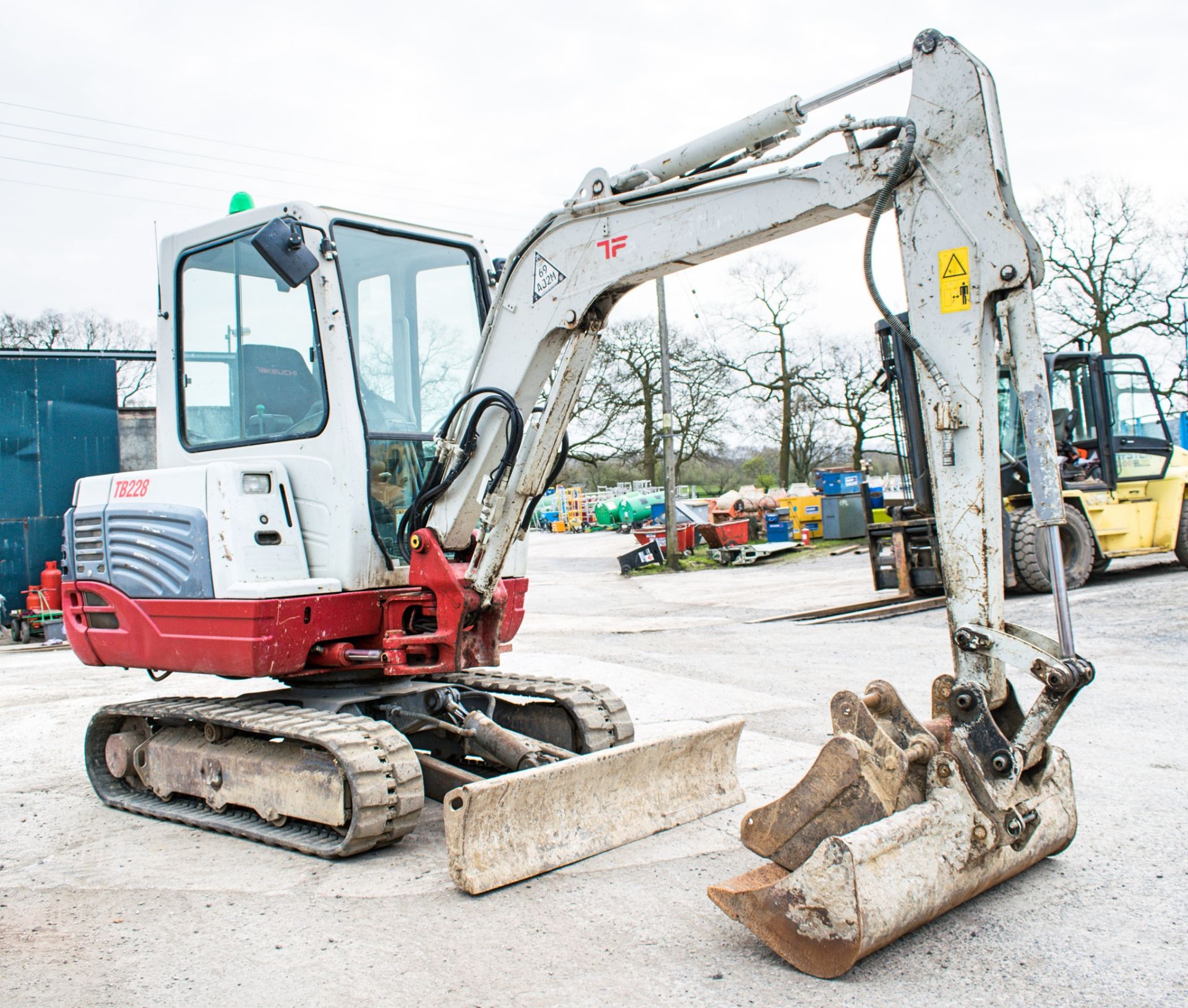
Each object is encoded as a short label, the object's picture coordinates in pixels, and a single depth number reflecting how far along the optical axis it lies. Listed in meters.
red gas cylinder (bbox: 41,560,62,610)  14.12
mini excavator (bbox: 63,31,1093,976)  3.59
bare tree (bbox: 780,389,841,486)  43.16
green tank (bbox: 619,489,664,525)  38.84
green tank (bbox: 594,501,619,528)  39.88
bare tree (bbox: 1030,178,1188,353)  31.73
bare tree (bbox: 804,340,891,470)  39.47
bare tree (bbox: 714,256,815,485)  38.94
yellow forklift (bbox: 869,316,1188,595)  12.60
